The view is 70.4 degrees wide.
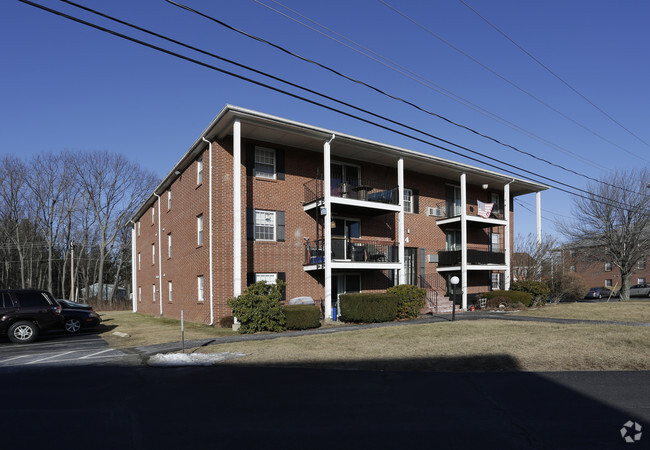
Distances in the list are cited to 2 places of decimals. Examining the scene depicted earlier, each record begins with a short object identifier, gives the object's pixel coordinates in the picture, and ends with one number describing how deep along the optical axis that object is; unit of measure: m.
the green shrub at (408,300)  19.56
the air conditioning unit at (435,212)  25.96
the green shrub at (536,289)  25.47
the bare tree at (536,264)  28.09
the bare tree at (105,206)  50.34
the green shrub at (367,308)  18.22
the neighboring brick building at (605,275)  57.12
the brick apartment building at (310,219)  18.62
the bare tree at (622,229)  34.06
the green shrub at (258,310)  15.56
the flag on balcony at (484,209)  25.73
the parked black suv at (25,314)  14.41
